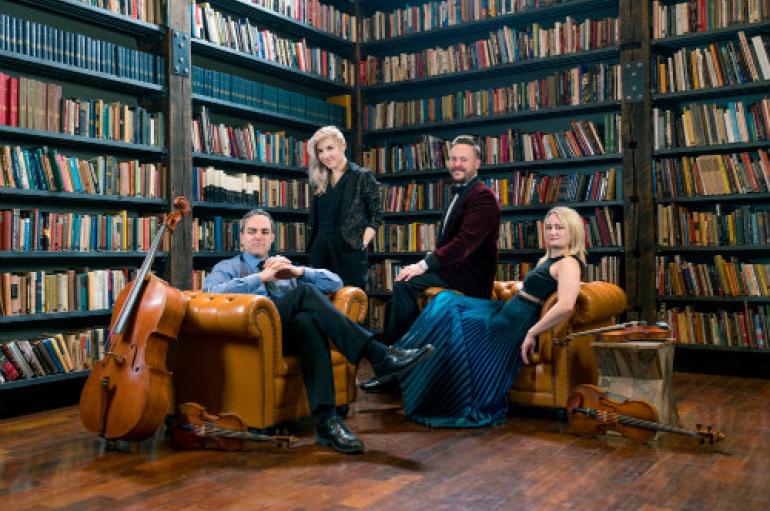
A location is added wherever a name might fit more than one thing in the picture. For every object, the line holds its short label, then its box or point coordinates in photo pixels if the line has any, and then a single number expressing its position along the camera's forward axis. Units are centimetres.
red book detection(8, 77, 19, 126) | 376
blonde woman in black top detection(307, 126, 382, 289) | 408
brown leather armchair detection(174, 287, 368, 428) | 299
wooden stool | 297
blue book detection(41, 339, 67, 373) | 383
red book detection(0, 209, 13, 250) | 369
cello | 279
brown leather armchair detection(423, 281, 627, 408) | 342
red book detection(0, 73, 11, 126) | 373
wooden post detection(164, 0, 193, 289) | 456
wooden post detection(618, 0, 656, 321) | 501
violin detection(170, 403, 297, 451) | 288
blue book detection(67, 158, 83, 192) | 405
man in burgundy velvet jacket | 382
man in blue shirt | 297
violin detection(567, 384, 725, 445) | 292
